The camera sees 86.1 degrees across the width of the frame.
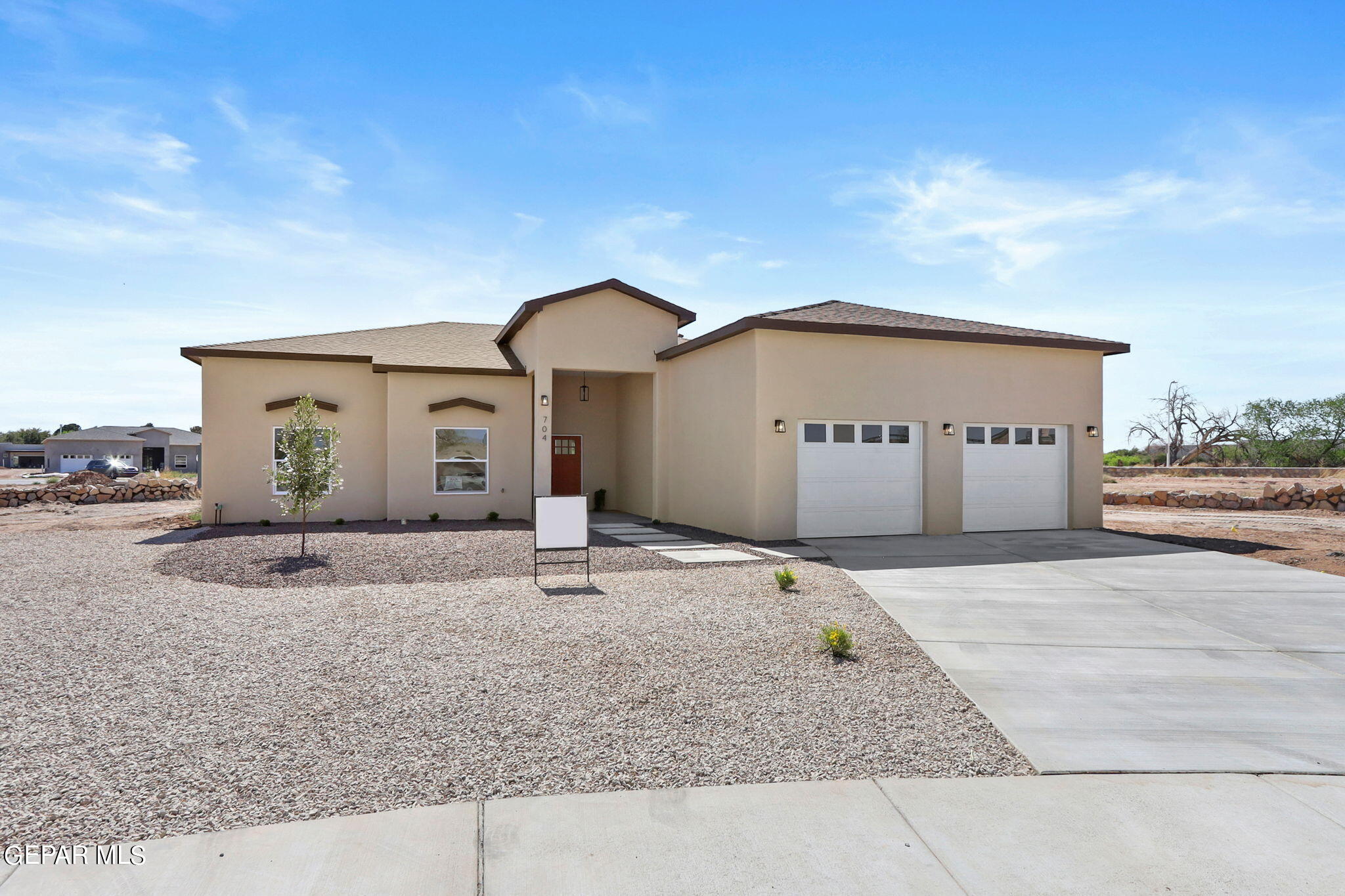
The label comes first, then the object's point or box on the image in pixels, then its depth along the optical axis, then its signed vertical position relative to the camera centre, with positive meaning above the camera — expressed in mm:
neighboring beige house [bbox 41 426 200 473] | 52125 +936
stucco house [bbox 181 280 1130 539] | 12789 +886
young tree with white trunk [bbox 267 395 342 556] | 11234 -78
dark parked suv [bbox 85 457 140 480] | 37469 -392
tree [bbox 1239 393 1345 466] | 29156 +1049
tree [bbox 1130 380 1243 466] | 35250 +1656
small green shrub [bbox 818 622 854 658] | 5535 -1422
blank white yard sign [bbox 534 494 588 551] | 8891 -786
